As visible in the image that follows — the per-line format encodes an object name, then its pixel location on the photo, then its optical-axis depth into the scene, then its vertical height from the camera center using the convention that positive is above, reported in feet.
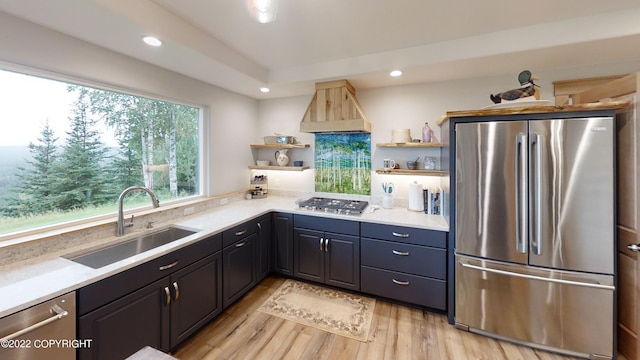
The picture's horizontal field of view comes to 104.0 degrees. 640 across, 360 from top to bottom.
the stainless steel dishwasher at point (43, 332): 3.60 -2.32
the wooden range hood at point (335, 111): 9.31 +2.62
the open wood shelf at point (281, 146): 11.19 +1.54
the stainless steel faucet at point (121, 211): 6.61 -0.80
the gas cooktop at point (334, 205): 8.96 -1.02
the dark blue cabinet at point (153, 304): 4.54 -2.68
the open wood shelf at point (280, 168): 11.19 +0.55
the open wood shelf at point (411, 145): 8.90 +1.23
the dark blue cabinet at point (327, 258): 8.62 -2.82
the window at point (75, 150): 5.46 +0.84
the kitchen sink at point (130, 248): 5.85 -1.76
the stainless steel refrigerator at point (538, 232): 5.89 -1.39
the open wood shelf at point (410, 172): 8.92 +0.24
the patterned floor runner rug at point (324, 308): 7.29 -4.19
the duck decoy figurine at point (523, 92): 6.69 +2.33
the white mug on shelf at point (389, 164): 9.86 +0.58
